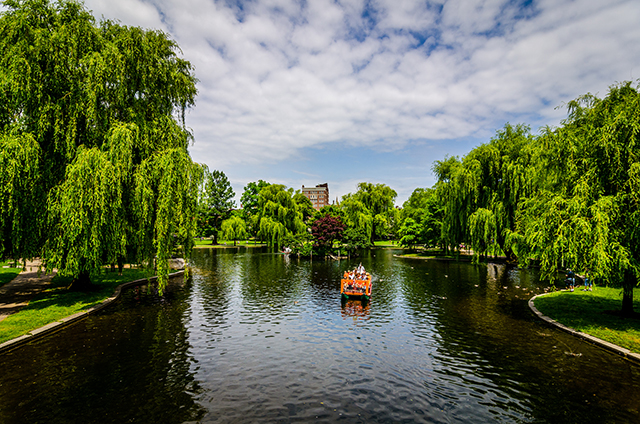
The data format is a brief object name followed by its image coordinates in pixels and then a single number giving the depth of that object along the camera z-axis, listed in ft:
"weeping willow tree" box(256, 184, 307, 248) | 186.91
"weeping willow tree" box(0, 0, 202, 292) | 48.08
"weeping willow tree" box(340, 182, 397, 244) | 213.25
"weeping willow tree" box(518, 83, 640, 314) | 42.01
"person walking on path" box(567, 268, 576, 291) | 72.79
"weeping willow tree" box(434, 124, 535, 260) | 112.68
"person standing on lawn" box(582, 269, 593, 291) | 72.69
